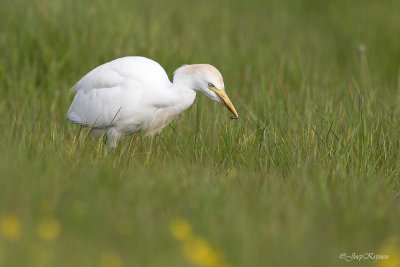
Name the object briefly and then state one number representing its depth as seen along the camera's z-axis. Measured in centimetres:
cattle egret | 880
